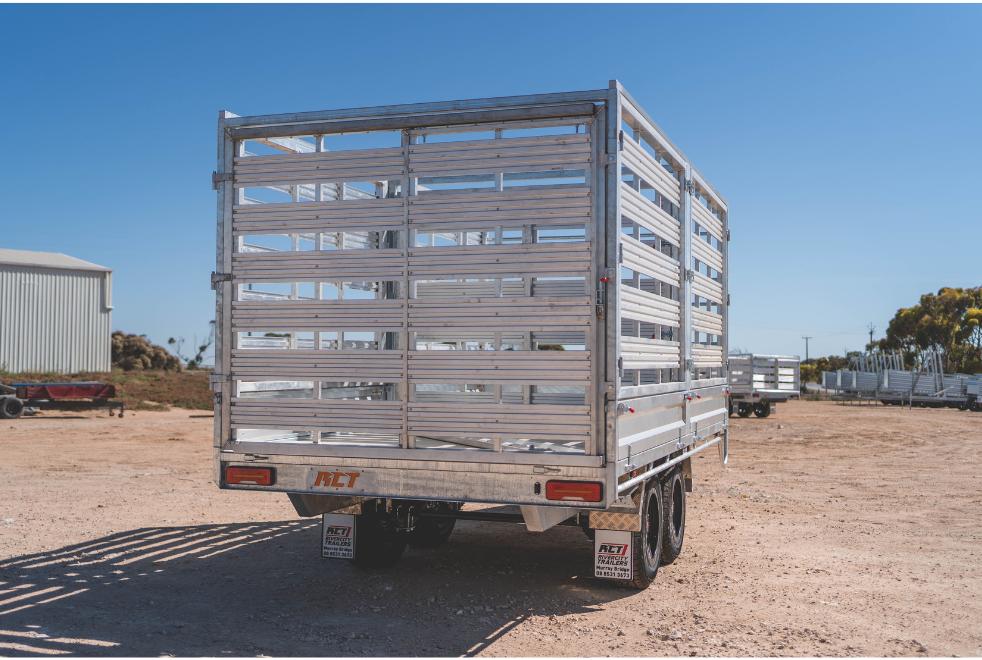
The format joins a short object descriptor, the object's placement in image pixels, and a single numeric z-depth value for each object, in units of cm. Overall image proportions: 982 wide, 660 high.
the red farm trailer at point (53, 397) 2250
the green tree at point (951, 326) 5019
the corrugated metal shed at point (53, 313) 3186
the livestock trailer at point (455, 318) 484
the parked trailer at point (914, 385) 3691
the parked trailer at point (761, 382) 2850
